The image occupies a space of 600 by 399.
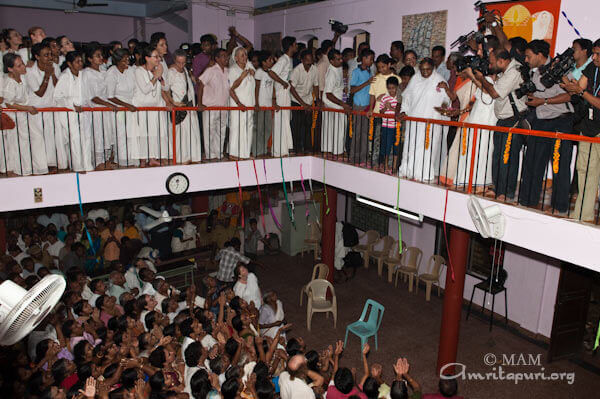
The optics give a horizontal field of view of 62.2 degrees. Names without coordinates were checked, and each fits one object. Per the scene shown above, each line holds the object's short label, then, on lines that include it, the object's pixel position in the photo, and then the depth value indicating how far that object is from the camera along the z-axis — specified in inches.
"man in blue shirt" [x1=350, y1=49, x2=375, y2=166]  306.7
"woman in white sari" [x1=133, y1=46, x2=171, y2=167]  273.6
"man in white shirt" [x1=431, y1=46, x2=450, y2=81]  276.1
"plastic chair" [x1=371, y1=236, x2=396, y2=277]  453.1
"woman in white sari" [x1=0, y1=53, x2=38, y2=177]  242.1
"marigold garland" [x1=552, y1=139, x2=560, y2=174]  200.8
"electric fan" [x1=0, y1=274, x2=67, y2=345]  99.7
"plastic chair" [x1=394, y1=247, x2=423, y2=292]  425.4
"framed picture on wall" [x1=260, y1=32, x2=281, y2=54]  492.1
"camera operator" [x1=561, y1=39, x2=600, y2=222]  193.8
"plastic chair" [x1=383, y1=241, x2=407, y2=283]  440.5
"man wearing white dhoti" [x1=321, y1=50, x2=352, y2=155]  316.4
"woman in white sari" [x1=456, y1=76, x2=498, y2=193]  236.4
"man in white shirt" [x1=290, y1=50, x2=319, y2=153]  328.8
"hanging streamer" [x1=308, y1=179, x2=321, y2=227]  523.7
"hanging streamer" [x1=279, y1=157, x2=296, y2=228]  339.9
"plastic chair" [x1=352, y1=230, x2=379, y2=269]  470.9
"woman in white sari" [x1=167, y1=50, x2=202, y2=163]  289.4
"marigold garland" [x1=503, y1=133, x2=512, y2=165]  222.0
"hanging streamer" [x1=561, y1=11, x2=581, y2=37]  264.1
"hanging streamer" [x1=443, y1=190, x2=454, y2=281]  280.1
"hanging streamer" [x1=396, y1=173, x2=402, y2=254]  282.0
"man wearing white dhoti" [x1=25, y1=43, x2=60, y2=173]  255.1
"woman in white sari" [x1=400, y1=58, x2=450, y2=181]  262.7
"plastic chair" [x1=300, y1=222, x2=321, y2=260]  495.8
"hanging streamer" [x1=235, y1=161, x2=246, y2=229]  321.4
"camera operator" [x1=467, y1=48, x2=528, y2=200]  216.1
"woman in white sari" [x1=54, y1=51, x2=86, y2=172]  257.0
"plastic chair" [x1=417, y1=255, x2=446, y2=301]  407.2
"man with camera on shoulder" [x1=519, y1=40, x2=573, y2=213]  204.2
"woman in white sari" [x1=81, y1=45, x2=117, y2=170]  264.8
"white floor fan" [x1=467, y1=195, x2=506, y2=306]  221.4
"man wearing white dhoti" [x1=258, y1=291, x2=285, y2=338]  283.7
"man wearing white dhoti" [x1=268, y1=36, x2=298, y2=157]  315.9
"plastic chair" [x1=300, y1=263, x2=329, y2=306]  406.3
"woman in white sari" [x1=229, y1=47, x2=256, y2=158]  306.2
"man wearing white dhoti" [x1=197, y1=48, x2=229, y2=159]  303.4
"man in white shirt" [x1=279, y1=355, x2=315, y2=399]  200.4
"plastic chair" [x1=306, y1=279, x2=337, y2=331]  354.0
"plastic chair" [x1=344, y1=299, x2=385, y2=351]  322.3
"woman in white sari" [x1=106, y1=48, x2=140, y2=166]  272.5
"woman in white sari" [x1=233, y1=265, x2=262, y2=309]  297.0
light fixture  269.7
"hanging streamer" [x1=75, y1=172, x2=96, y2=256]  273.7
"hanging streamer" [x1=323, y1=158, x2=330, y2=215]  377.5
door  315.0
